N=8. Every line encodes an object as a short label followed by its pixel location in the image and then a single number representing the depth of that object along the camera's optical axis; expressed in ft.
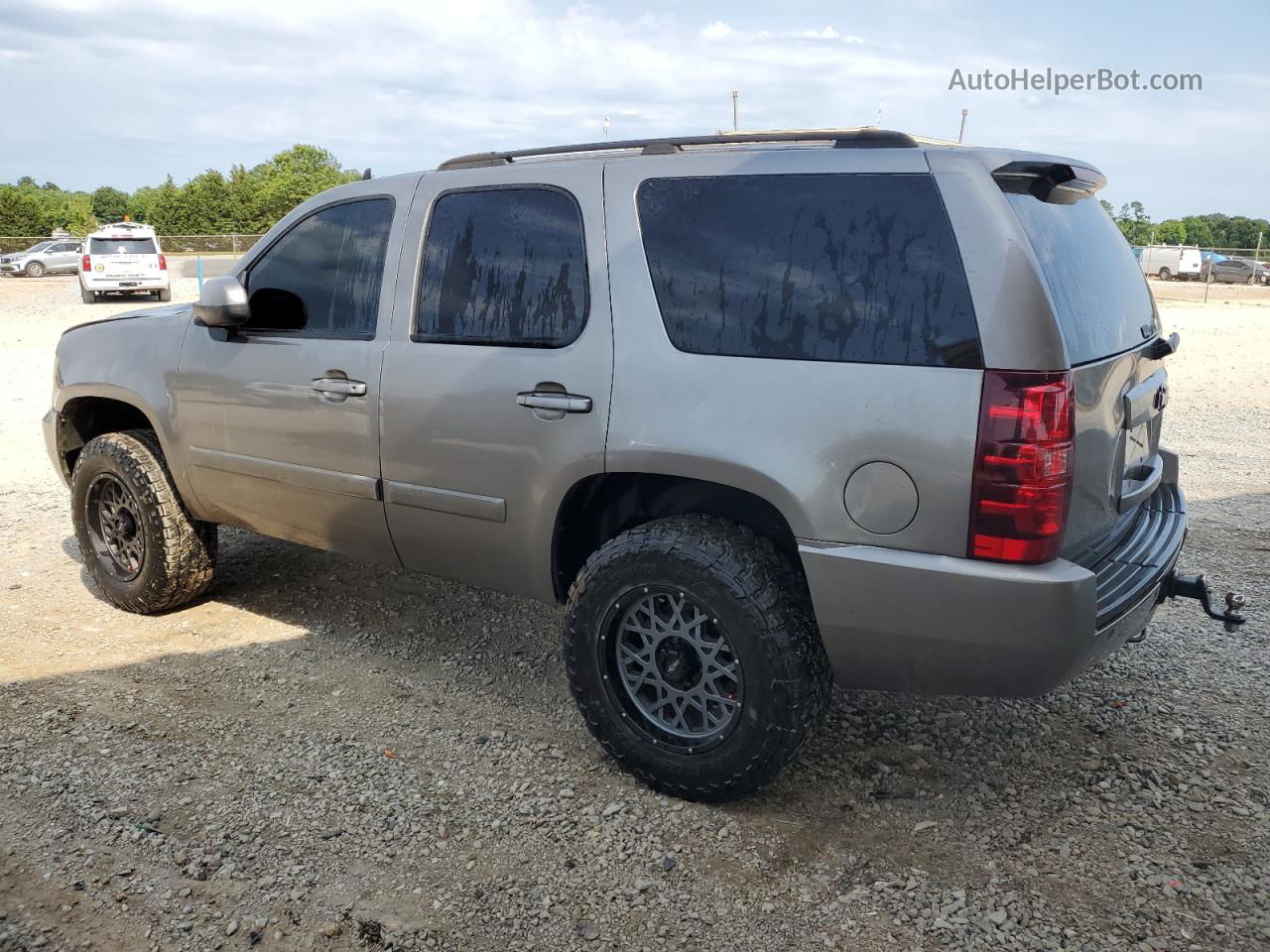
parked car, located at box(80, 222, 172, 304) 79.46
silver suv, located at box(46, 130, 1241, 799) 8.81
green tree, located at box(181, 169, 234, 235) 209.05
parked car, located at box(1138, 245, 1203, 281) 136.77
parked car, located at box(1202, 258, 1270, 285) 131.34
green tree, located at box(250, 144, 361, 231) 259.39
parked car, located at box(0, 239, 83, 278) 126.11
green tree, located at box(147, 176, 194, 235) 208.74
